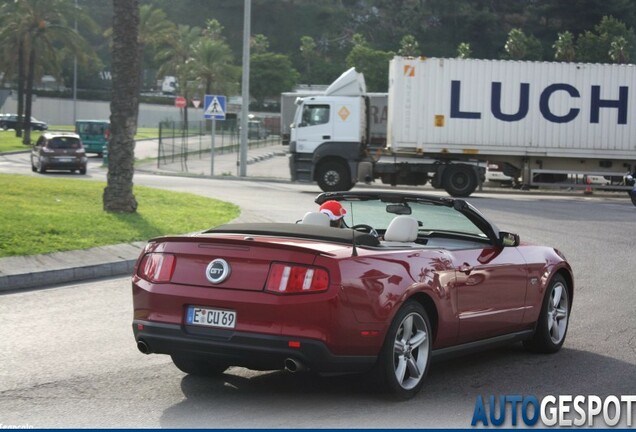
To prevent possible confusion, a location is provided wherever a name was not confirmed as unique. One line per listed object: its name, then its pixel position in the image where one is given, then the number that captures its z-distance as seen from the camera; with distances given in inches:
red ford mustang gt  265.9
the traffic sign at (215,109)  1592.0
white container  1355.8
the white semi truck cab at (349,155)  1309.1
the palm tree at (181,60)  4008.4
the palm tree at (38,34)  2623.0
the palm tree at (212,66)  4087.1
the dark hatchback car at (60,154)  1604.3
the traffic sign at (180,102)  2982.3
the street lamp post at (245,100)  1692.9
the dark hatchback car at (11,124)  3745.1
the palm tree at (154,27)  3351.4
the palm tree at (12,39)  2637.8
